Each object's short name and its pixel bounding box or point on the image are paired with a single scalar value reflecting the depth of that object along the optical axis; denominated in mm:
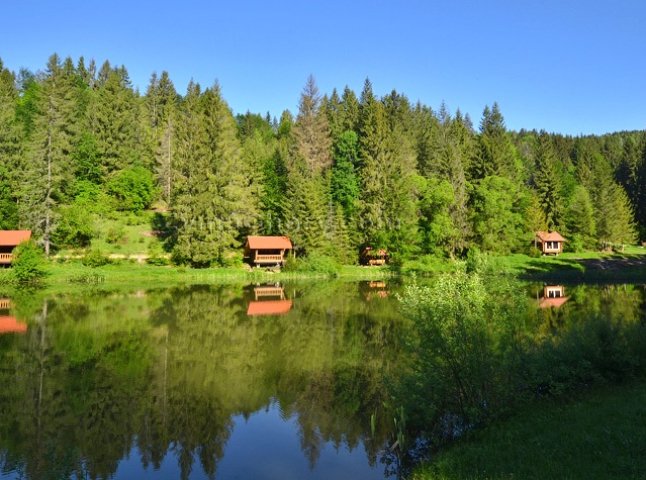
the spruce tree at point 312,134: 72062
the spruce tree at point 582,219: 71312
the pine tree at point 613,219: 72000
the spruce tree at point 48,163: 51438
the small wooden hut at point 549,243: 68562
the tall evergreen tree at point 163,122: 67000
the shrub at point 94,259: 47719
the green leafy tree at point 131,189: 64875
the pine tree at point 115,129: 67750
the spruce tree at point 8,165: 51938
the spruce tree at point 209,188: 52438
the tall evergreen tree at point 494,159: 71438
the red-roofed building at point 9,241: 46056
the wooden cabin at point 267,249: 55125
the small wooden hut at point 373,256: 59066
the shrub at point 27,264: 41719
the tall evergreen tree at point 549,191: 73625
